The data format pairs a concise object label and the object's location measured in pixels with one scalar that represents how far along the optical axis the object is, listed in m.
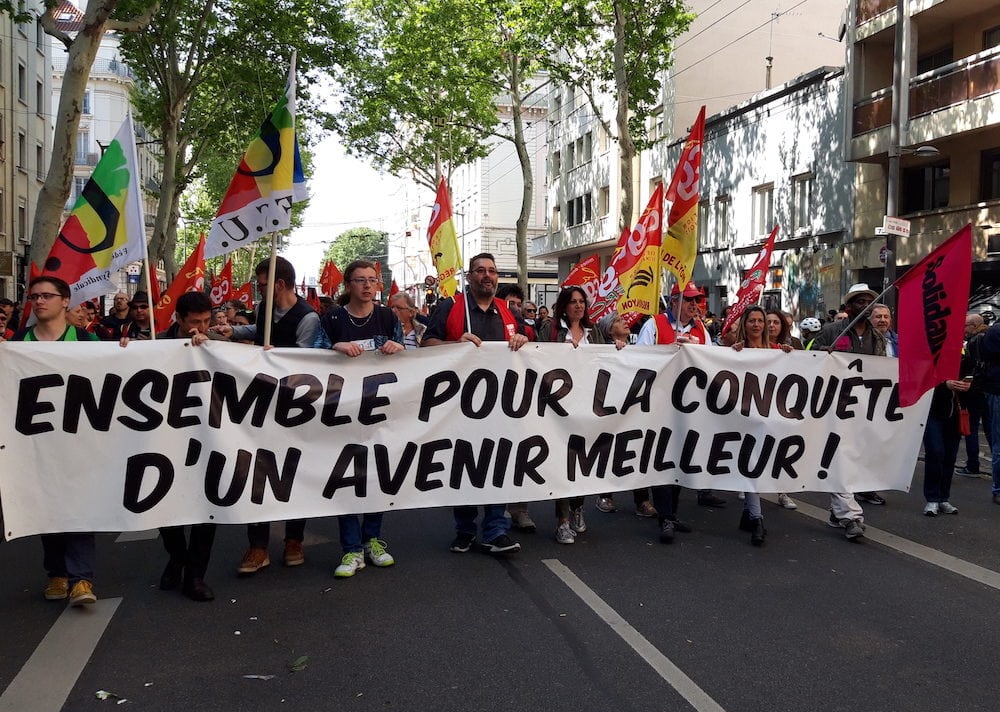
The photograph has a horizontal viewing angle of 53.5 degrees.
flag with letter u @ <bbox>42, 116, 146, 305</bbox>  5.84
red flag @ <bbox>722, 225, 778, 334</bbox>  14.69
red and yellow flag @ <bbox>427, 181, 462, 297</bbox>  7.34
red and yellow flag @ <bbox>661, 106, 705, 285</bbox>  7.54
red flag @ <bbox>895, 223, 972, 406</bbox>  6.46
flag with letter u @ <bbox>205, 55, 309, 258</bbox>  6.16
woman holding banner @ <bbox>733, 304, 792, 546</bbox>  6.95
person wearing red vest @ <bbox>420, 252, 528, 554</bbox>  6.51
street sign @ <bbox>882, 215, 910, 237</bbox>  17.00
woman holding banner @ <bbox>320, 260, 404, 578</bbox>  6.02
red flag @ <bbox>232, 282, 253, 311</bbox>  19.86
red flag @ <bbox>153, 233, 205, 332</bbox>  11.85
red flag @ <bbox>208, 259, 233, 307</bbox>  18.58
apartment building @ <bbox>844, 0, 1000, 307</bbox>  19.88
